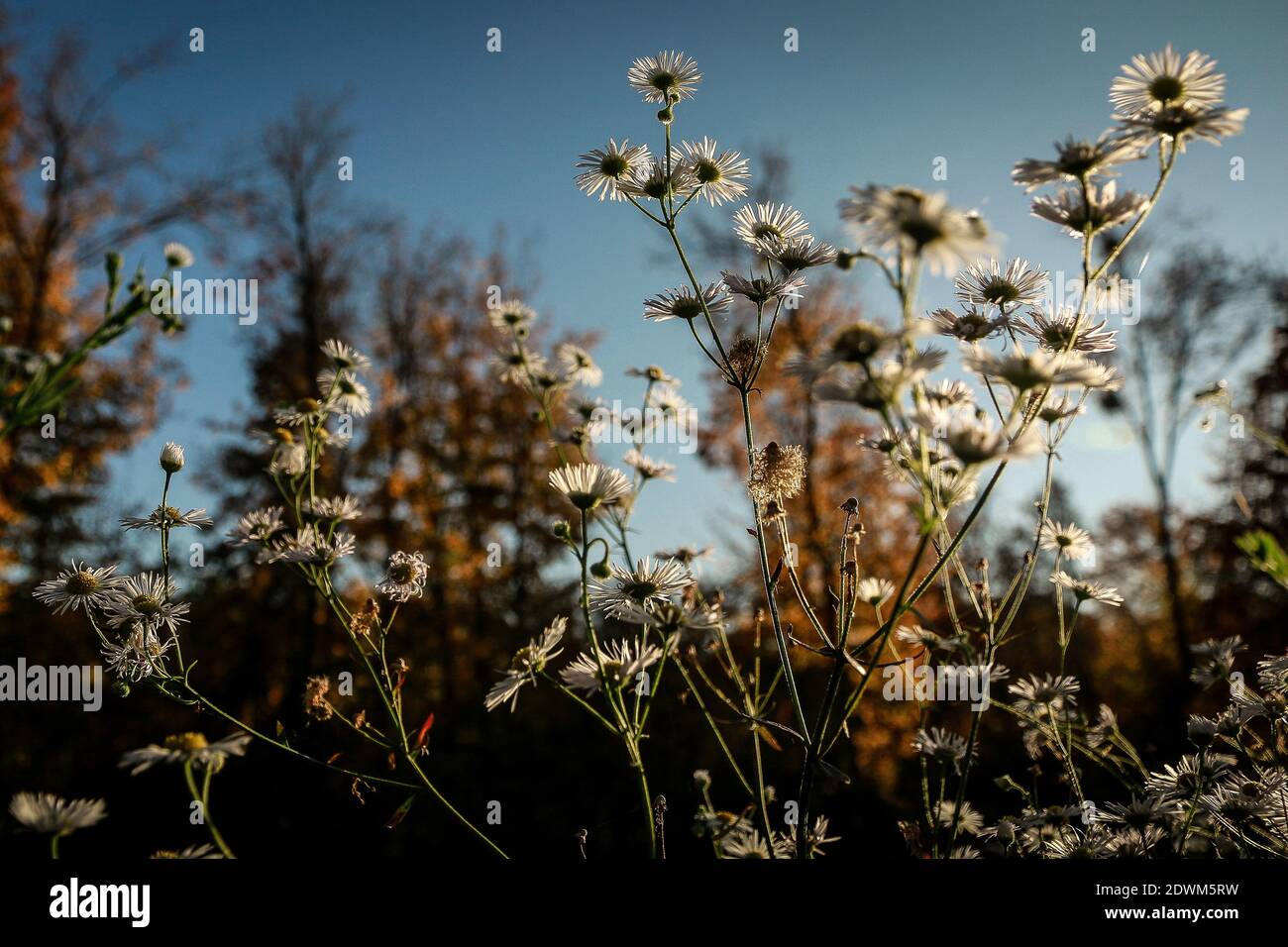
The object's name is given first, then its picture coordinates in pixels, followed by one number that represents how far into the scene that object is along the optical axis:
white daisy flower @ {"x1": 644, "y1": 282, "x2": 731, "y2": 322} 0.24
